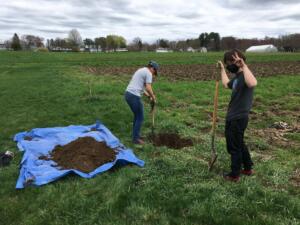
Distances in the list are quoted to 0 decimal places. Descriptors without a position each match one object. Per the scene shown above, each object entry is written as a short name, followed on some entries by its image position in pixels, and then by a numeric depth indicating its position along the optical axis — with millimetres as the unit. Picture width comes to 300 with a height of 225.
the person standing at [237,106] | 3709
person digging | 5402
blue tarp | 4117
